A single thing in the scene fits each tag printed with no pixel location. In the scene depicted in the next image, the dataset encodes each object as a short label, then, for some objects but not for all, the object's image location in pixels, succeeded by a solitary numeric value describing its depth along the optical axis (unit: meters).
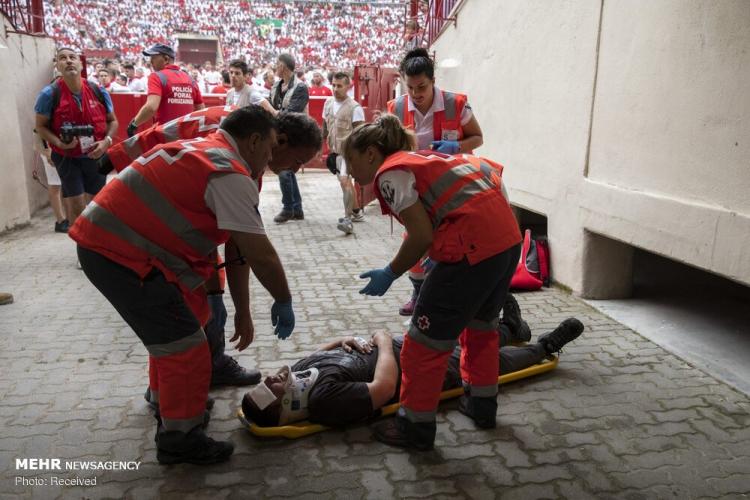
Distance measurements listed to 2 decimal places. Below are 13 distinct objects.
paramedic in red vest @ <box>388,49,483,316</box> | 3.84
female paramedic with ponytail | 2.39
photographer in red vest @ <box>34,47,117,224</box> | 5.34
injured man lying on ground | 2.72
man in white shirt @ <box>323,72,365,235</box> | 7.50
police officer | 5.63
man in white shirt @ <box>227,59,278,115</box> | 7.09
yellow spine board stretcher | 2.71
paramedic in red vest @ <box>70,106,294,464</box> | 2.16
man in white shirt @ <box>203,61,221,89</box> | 18.41
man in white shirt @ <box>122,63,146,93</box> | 13.41
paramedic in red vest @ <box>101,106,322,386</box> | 3.11
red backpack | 5.03
